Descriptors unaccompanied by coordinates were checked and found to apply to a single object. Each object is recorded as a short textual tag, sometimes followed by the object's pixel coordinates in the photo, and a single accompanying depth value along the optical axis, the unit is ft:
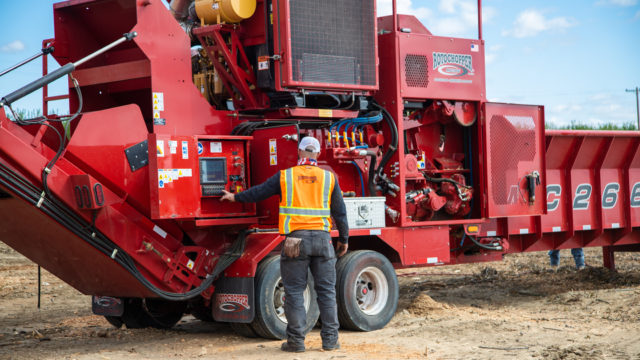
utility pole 166.40
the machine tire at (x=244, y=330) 26.81
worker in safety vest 24.32
